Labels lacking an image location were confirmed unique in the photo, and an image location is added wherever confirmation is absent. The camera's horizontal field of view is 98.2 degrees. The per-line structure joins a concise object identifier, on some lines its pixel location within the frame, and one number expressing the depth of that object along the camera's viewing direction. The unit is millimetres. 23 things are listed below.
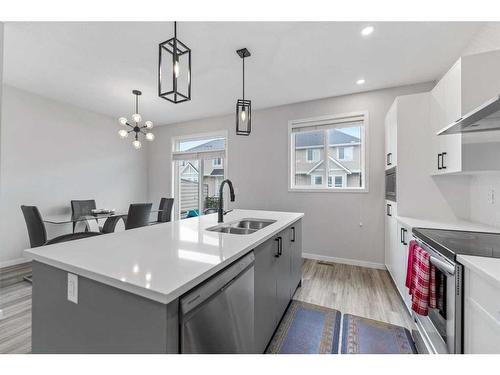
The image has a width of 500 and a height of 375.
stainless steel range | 1165
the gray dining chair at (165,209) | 4227
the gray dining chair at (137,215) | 3045
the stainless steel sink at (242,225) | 1907
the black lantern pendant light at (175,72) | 1442
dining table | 2863
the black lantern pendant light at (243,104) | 2260
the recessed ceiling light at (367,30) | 2030
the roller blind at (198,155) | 4766
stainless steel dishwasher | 819
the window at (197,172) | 4891
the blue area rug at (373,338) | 1626
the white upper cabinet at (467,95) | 1680
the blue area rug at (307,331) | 1631
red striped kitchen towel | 1385
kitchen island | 766
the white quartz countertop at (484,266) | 924
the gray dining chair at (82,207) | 3764
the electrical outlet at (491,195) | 1988
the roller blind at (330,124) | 3473
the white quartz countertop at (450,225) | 1853
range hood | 1093
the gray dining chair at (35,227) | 2486
